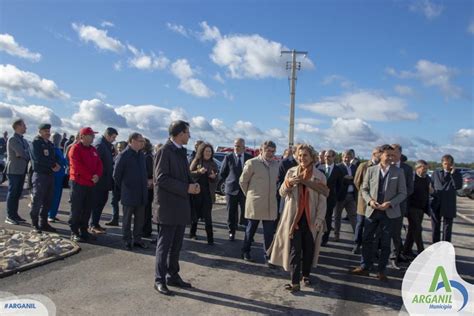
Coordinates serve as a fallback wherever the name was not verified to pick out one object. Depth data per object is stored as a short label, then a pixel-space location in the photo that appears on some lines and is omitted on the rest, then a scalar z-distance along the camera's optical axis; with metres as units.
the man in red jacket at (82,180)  7.05
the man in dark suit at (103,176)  8.02
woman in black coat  7.95
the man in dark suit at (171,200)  4.91
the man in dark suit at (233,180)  7.98
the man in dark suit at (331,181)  8.19
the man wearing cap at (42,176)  7.43
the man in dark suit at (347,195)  8.45
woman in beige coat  5.30
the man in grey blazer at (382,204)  5.91
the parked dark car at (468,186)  23.53
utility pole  28.31
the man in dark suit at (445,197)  7.74
